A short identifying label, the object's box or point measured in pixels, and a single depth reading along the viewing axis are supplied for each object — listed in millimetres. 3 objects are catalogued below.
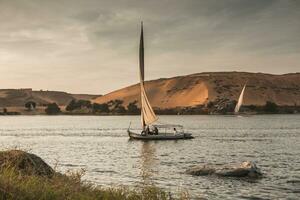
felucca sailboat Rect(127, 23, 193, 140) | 66612
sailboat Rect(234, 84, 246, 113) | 165050
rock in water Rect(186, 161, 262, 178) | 30062
